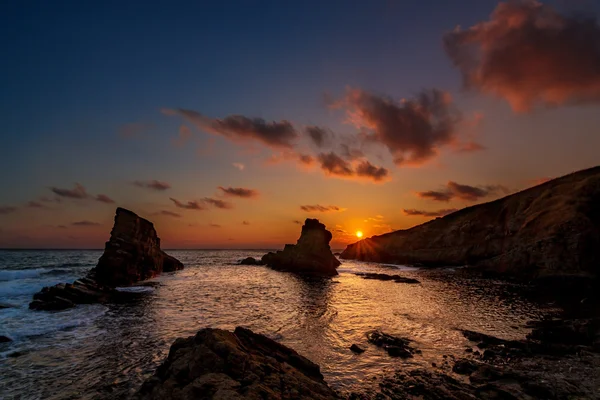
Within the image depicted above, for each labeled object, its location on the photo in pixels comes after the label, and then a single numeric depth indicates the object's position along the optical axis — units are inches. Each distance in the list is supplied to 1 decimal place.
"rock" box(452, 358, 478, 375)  520.9
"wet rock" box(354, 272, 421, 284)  1993.1
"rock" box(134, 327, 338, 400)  301.9
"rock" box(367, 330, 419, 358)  627.2
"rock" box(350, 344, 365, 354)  644.1
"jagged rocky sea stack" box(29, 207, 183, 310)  1165.1
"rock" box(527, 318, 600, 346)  683.5
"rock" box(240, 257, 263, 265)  3752.2
